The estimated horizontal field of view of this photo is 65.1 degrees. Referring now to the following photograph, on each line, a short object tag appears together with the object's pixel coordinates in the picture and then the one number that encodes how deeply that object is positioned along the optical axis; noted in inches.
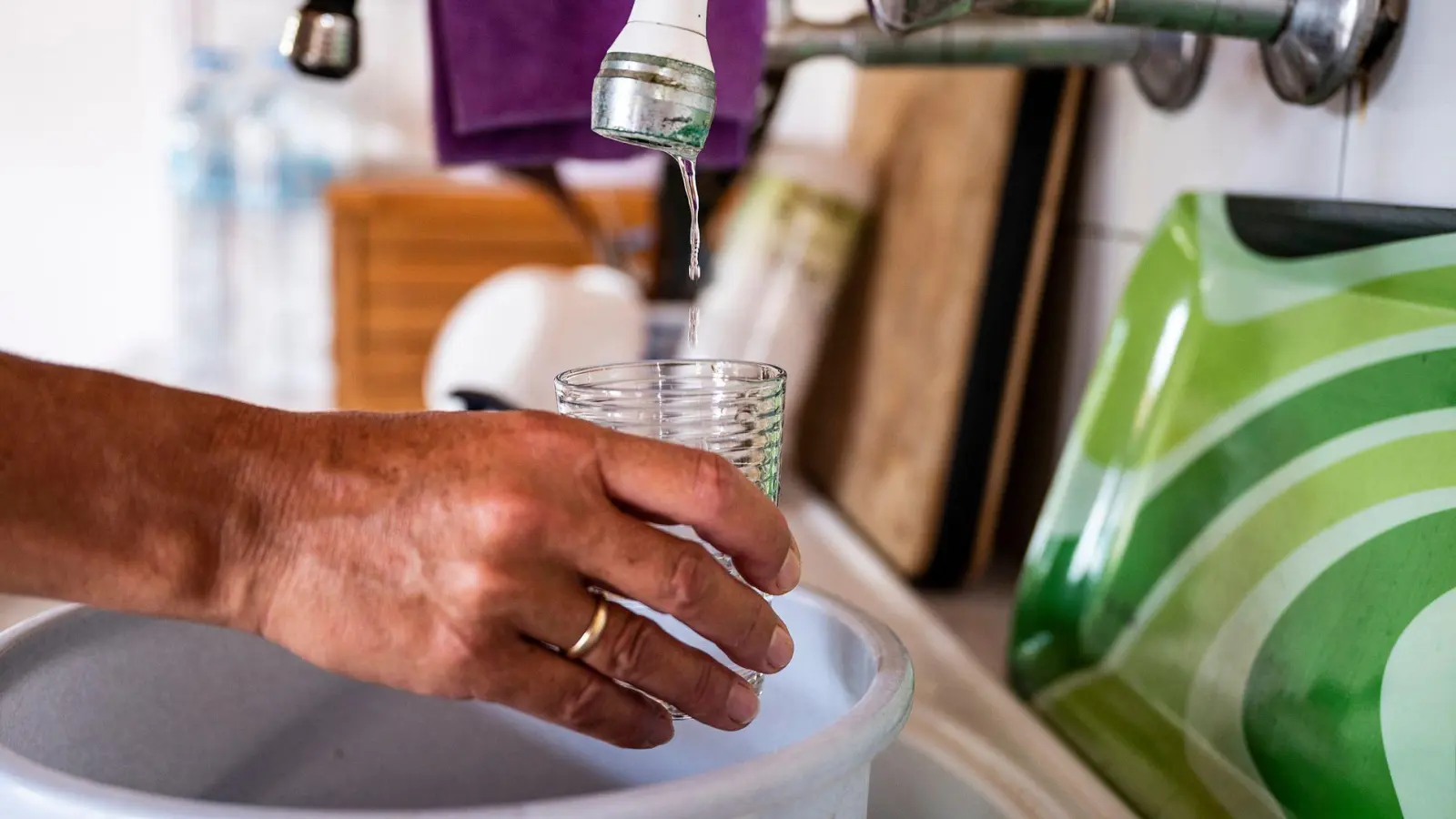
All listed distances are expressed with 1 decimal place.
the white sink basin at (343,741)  10.6
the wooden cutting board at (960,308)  27.7
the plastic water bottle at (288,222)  95.3
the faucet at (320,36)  22.0
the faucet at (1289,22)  18.0
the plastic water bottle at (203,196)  96.8
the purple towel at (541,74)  23.7
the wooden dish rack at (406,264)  57.6
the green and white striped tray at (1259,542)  15.0
